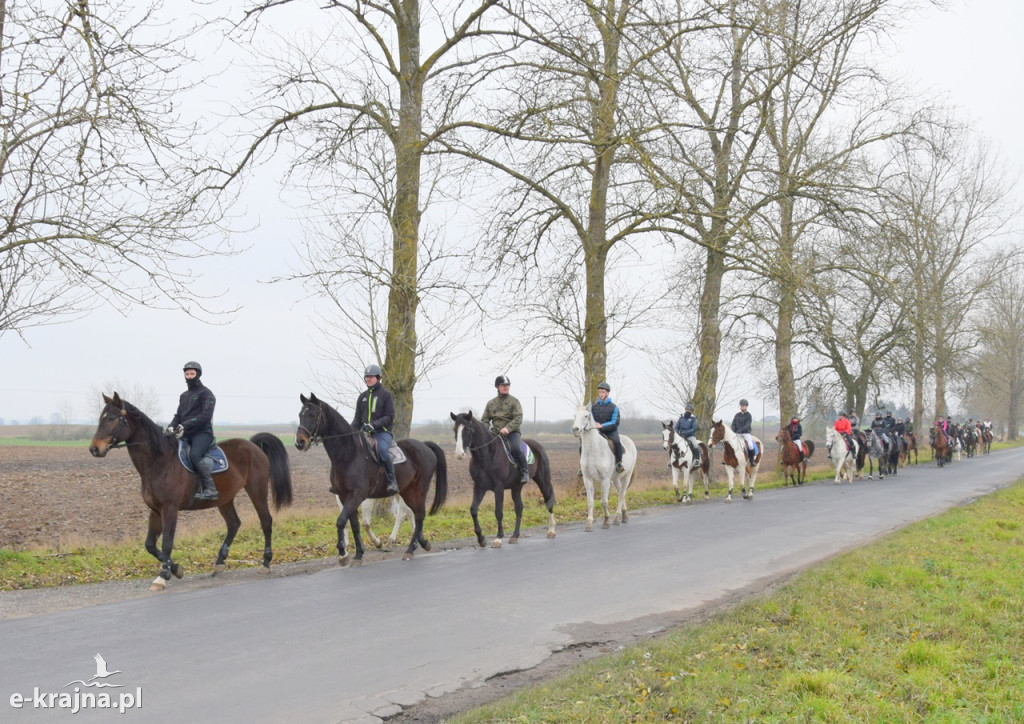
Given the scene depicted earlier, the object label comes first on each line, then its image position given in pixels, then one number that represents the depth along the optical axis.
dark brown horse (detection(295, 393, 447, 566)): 11.45
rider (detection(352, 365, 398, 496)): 12.23
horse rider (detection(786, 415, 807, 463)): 29.58
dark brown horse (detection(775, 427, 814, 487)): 29.38
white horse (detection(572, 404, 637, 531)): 16.20
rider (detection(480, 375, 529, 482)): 14.03
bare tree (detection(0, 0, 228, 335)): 10.38
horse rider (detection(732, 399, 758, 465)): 23.81
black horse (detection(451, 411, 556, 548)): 13.12
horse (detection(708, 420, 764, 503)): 23.06
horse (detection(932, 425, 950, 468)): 40.47
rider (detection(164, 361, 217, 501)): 10.80
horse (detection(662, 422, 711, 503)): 22.52
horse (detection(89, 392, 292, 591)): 9.91
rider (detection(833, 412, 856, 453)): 29.39
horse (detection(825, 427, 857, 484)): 29.16
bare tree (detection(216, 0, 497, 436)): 16.67
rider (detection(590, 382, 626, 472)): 16.41
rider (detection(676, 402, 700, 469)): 23.14
